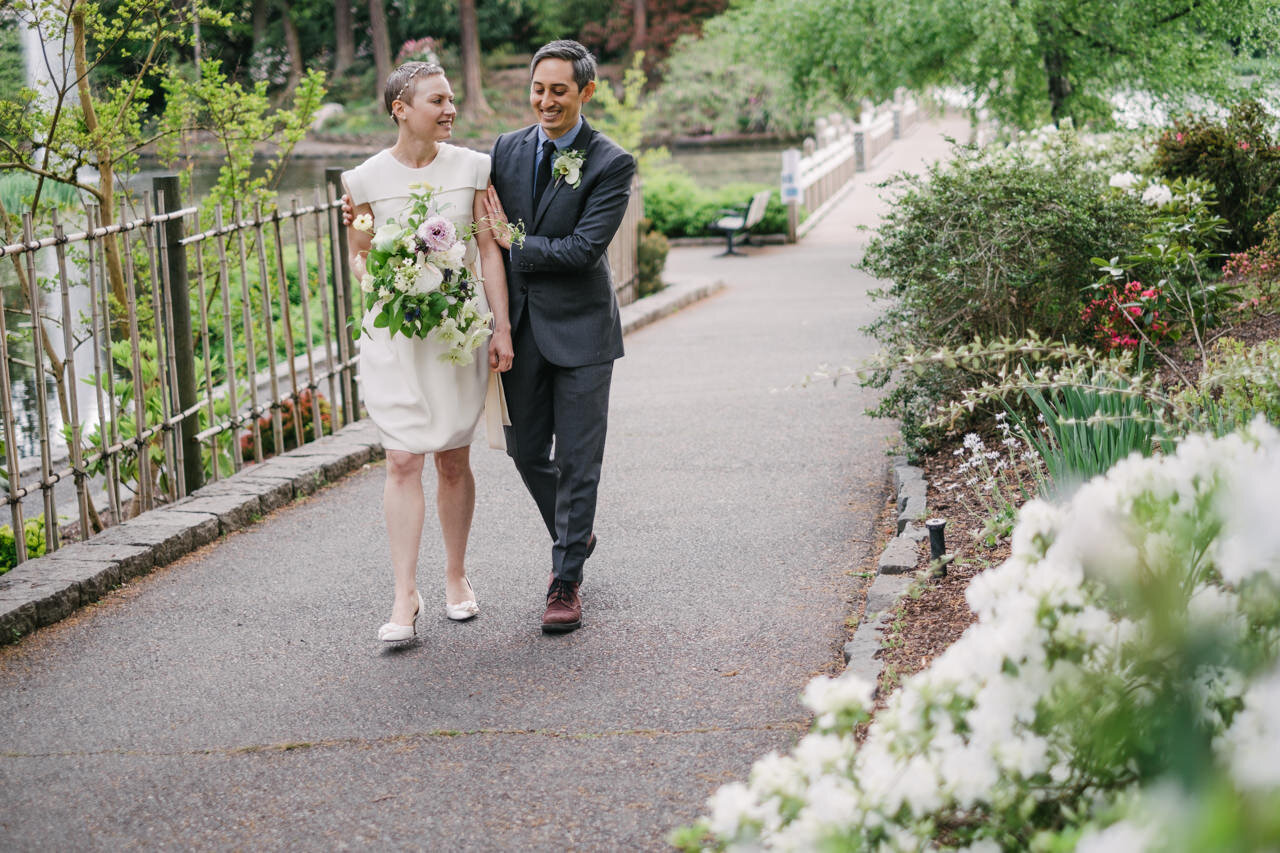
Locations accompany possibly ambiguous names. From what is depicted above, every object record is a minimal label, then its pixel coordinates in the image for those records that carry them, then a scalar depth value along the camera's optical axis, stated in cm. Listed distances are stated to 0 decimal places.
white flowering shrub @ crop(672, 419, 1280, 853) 200
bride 462
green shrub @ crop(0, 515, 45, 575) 619
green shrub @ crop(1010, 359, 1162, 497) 443
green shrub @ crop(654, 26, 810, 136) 3978
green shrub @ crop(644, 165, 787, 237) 2195
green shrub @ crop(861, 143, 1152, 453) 652
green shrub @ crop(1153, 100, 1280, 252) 913
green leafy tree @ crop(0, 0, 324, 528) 671
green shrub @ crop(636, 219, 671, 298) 1495
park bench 2003
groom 468
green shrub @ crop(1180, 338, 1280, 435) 377
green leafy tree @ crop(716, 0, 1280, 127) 1373
